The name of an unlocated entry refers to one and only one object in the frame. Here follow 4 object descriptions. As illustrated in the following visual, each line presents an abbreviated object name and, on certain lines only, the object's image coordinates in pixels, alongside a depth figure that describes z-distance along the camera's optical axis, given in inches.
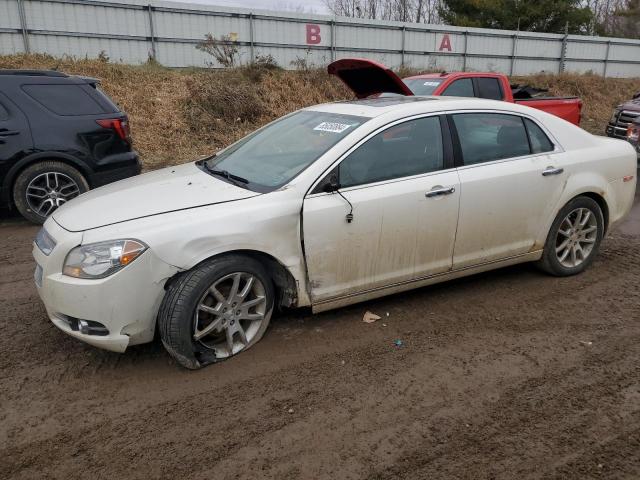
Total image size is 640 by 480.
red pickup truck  239.3
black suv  255.0
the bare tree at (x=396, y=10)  1531.7
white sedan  124.3
